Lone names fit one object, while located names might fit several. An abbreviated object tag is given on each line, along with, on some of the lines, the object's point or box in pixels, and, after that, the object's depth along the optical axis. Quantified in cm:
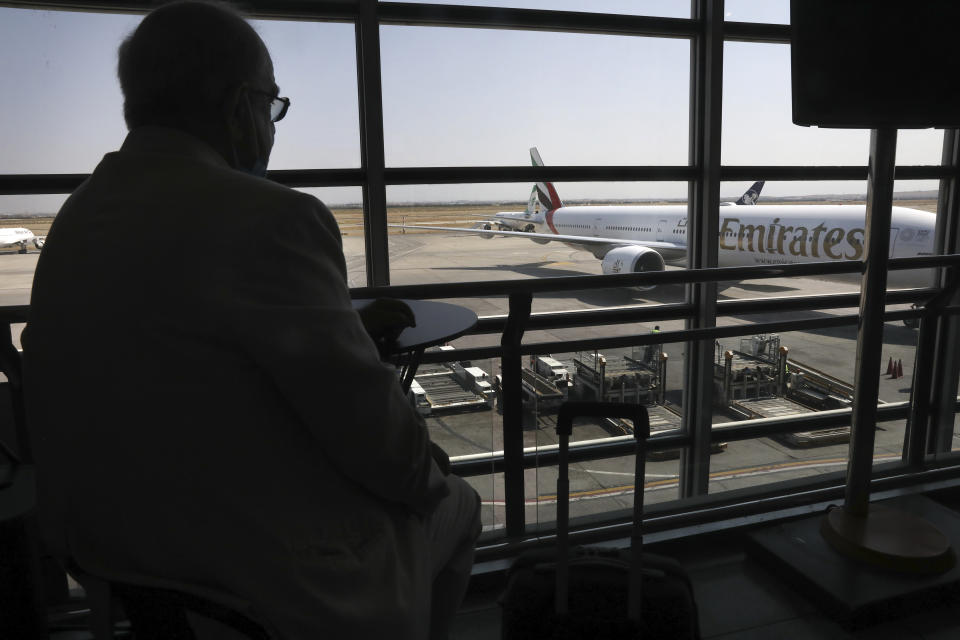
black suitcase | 123
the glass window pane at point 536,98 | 407
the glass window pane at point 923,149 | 463
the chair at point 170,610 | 71
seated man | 67
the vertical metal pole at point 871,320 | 180
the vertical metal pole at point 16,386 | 145
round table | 104
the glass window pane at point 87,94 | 350
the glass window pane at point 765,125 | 451
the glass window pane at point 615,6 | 399
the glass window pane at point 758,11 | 438
